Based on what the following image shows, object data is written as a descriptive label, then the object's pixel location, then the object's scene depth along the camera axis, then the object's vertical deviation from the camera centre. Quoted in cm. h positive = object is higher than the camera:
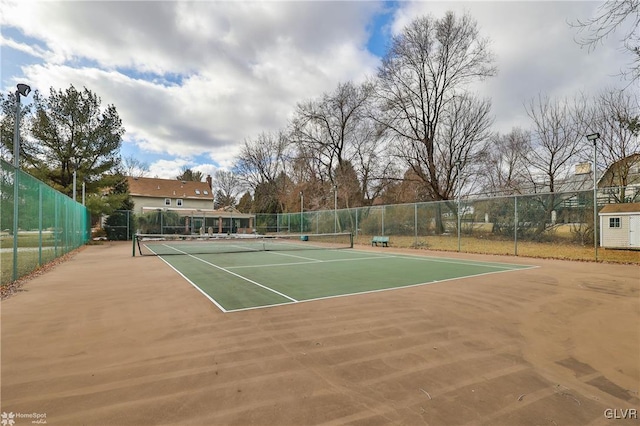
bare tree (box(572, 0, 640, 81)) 554 +343
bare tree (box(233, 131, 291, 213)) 4516 +660
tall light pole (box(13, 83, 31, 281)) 711 +90
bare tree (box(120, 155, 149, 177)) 5102 +752
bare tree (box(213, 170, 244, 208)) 6012 +540
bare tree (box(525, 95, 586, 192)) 2161 +447
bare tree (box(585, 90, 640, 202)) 1778 +404
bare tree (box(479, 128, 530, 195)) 2584 +449
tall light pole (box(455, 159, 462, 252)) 2697 +409
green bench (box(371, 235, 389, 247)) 2000 -135
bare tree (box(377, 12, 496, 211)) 2680 +843
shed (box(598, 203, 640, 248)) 1330 -31
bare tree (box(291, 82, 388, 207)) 3244 +783
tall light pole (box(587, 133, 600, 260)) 1198 +17
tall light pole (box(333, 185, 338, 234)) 2574 -20
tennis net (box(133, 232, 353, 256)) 1588 -163
